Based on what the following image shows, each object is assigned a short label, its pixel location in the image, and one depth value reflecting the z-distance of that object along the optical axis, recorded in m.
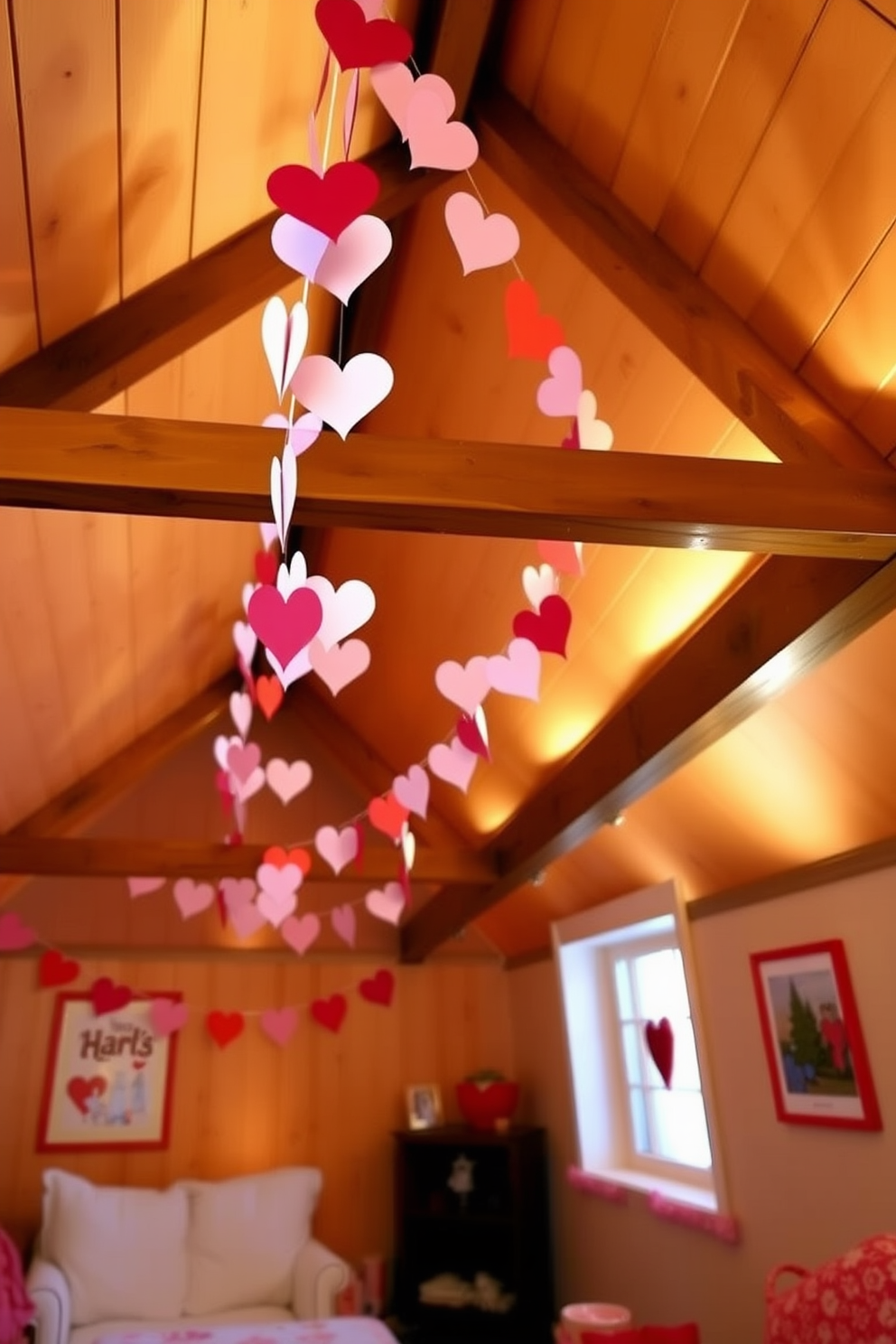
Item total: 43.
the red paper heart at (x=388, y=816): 2.85
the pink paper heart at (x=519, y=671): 2.00
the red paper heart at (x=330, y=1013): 4.53
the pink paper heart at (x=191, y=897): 3.89
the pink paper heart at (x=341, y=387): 1.14
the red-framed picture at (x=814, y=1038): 2.42
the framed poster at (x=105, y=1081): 4.12
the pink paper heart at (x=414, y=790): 2.62
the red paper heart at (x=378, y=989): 4.62
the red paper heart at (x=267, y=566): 2.71
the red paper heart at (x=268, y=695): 2.49
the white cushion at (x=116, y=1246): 3.60
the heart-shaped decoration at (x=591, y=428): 1.79
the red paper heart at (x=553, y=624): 1.96
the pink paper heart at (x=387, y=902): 3.52
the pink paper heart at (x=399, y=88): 1.10
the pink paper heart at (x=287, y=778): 2.84
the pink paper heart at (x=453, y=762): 2.51
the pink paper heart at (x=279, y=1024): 4.43
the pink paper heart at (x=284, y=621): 1.21
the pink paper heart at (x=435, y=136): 1.14
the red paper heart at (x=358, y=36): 1.04
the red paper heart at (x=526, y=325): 1.51
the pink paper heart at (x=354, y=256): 1.07
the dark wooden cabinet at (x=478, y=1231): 3.91
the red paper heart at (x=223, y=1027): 4.34
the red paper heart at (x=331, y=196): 1.03
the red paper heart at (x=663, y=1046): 3.51
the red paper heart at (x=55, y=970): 4.25
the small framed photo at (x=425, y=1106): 4.43
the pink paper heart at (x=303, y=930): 3.92
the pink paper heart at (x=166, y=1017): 4.31
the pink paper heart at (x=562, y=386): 1.64
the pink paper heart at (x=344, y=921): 4.15
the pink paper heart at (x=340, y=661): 1.66
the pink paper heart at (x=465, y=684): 2.12
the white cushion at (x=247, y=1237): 3.75
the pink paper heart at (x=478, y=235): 1.24
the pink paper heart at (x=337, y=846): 2.93
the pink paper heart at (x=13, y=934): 4.12
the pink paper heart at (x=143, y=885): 3.68
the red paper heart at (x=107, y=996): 4.26
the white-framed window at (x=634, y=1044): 3.45
